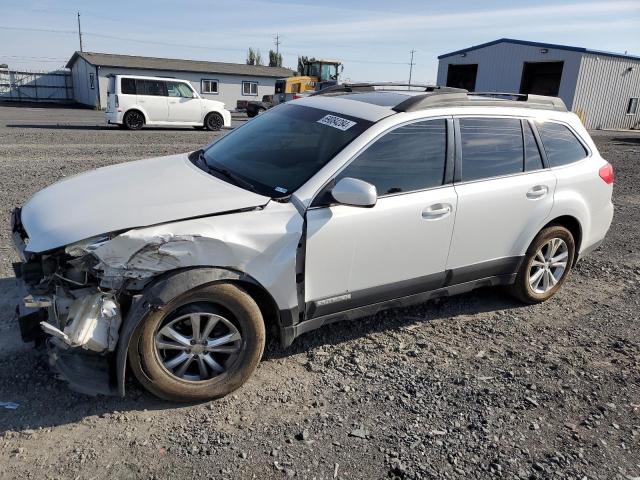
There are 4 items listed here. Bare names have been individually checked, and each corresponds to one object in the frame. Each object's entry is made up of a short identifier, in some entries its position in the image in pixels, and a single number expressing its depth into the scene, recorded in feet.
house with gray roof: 119.24
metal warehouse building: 92.79
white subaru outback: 9.07
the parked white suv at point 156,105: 58.85
